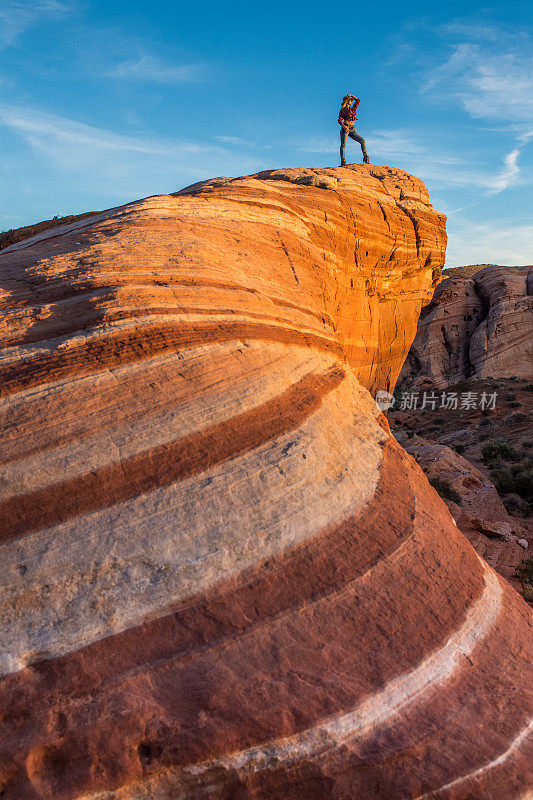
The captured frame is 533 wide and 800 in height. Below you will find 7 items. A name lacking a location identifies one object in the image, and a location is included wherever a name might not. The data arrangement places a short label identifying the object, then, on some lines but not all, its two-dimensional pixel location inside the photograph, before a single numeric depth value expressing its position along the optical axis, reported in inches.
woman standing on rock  472.4
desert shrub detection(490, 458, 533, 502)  490.3
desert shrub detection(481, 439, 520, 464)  605.6
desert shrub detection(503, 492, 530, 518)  443.2
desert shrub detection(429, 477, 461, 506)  413.1
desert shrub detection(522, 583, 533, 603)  289.2
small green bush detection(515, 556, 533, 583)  317.2
